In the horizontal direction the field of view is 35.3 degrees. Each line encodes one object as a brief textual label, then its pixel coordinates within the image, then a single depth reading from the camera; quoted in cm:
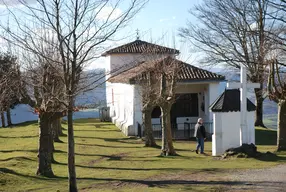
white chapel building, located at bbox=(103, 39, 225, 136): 2748
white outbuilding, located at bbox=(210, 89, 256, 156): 1725
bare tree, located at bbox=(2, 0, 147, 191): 939
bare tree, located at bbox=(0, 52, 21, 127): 1372
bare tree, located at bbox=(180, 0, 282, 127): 3142
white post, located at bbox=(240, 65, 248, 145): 1669
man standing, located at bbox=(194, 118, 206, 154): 1891
